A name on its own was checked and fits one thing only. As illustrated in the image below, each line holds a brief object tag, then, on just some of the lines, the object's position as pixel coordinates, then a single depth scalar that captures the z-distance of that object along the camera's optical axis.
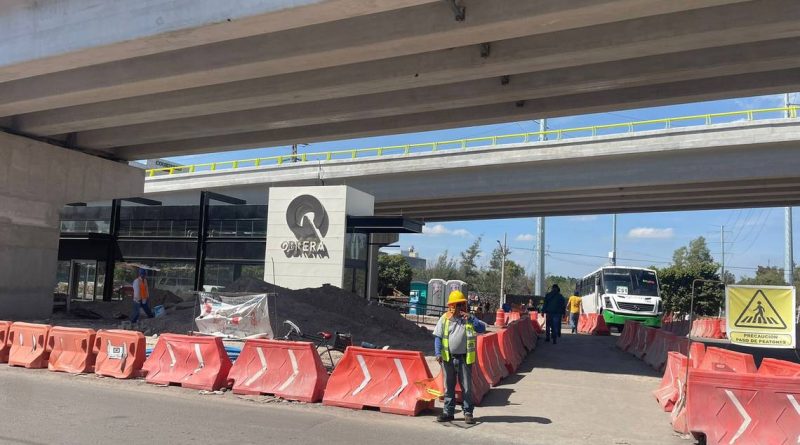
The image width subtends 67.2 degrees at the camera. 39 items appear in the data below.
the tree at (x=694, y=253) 82.21
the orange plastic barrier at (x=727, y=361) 9.59
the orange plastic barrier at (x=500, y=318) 30.67
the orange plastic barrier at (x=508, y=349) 12.23
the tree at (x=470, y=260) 73.81
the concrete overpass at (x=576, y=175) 25.50
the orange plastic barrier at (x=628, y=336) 17.89
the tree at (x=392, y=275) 55.66
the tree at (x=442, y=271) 74.75
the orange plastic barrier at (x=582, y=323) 30.47
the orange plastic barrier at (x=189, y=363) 9.73
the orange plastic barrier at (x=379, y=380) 8.50
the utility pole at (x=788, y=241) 57.47
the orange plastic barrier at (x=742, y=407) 6.79
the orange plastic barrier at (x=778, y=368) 8.47
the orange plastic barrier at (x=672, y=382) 8.59
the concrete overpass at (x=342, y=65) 10.53
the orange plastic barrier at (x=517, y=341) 14.20
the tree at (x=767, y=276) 65.75
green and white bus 29.11
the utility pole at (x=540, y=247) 52.19
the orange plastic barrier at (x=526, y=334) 16.02
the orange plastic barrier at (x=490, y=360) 10.12
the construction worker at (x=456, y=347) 7.85
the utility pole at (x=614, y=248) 67.89
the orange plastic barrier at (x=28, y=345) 11.26
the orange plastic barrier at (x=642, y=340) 15.74
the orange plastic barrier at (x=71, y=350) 10.81
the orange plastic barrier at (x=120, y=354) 10.45
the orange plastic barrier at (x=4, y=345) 11.77
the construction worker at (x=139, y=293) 17.00
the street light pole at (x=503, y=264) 53.98
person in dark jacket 18.48
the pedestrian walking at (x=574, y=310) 26.05
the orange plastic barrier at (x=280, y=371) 9.08
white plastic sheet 12.59
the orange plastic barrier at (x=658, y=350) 13.88
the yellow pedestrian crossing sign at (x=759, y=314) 8.51
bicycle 11.13
